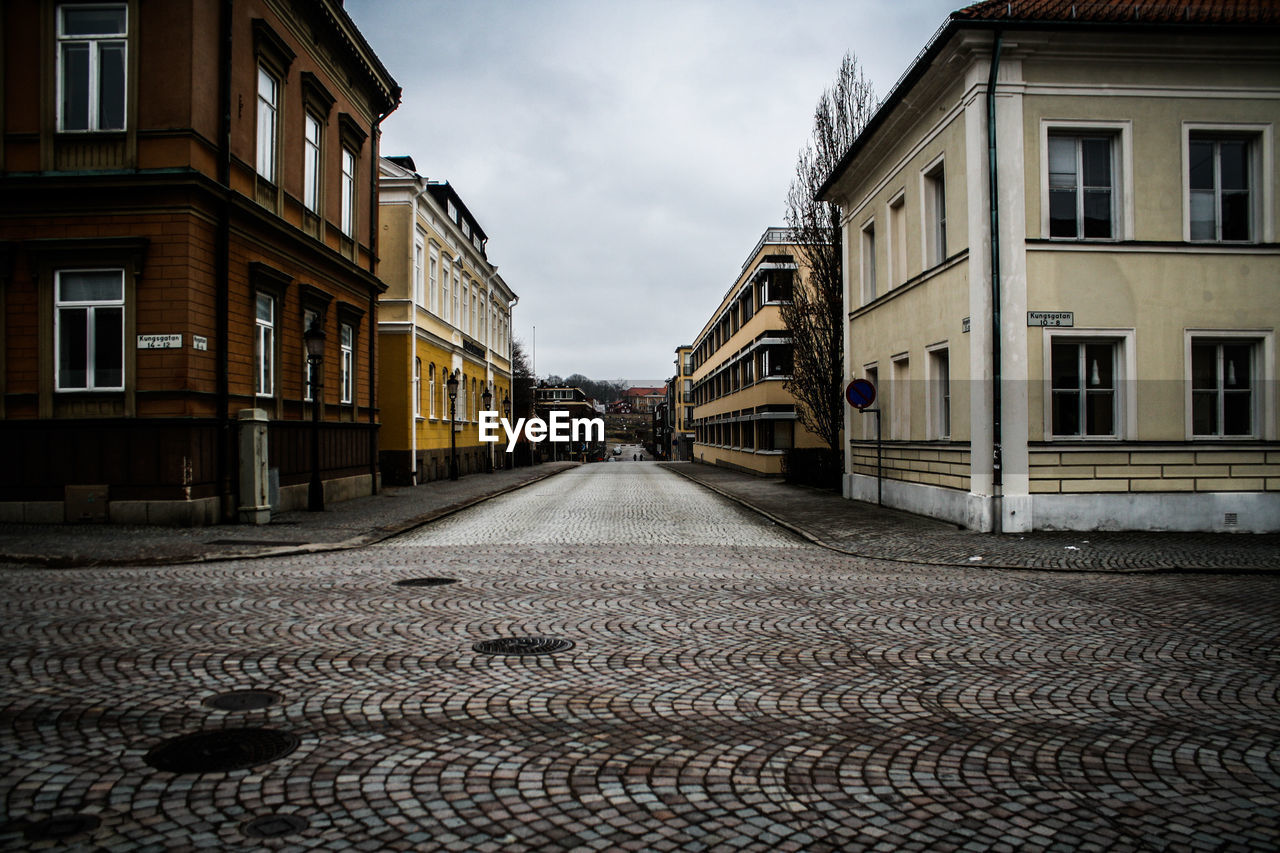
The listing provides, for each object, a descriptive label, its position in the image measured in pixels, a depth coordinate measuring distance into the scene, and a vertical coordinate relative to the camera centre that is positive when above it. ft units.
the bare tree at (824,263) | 89.92 +17.06
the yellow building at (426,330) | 99.76 +12.87
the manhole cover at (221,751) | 13.64 -5.02
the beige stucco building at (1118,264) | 47.80 +8.87
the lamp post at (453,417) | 108.12 +1.85
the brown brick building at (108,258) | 48.83 +9.58
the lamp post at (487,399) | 137.19 +5.14
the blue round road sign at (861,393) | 62.08 +2.58
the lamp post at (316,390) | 59.31 +2.91
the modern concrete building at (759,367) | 131.13 +10.54
